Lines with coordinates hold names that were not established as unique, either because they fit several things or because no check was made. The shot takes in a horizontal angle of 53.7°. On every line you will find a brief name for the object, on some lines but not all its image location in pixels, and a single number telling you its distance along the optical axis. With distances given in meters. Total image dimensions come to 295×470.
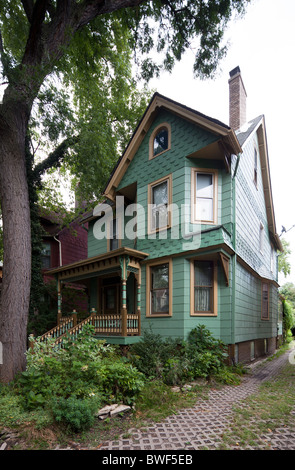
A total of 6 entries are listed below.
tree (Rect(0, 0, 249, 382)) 7.19
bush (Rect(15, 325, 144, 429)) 4.76
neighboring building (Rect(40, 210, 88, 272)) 18.27
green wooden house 9.16
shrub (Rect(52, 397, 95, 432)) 4.49
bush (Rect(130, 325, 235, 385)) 7.58
